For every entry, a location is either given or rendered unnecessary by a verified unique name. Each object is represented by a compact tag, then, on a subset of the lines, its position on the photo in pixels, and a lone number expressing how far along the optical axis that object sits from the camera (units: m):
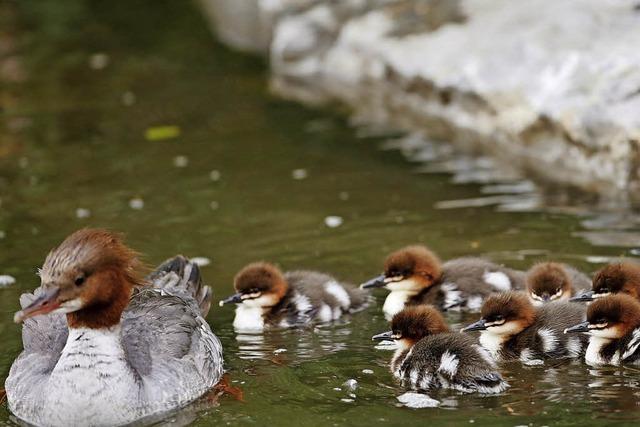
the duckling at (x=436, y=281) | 14.46
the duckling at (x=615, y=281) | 12.97
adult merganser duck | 10.98
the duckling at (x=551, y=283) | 13.73
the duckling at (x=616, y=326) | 12.09
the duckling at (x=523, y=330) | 12.70
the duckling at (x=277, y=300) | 14.32
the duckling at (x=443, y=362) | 11.53
